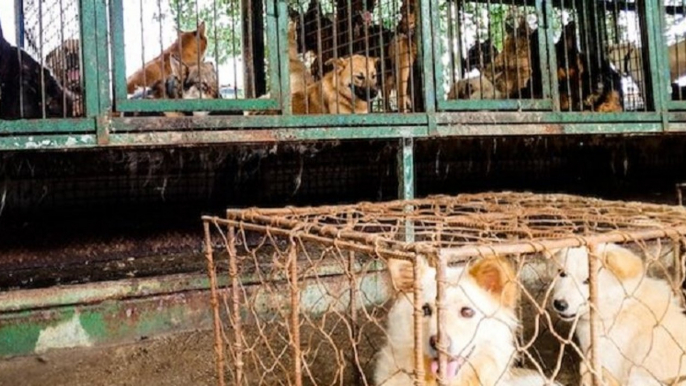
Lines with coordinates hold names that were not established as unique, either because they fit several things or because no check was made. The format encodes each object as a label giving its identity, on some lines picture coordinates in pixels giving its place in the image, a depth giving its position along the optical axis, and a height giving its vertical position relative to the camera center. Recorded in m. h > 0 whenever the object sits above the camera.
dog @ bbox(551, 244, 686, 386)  2.82 -0.51
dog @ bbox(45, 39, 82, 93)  4.91 +1.39
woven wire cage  1.60 -0.10
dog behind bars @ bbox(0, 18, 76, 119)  4.77 +1.09
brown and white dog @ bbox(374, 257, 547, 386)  2.23 -0.42
